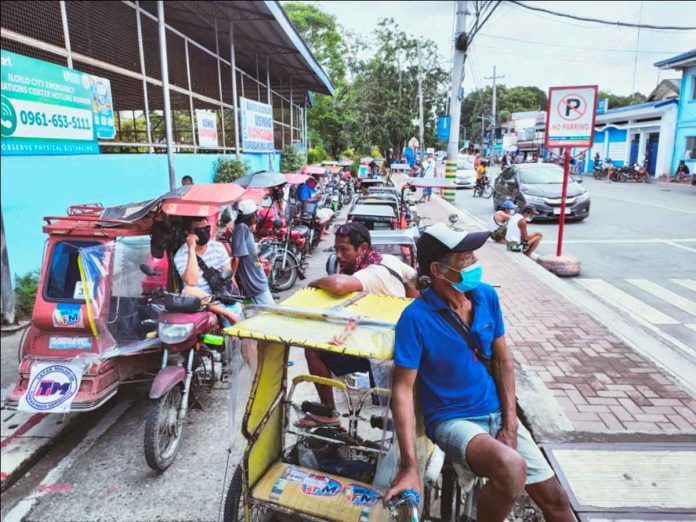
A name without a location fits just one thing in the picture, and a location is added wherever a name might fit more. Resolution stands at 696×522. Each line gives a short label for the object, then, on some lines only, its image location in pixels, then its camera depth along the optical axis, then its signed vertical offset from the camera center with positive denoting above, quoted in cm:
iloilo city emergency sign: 333 +47
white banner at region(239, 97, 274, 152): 1344 +113
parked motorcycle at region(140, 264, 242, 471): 296 -138
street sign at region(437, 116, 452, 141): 1638 +123
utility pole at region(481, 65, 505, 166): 2882 +206
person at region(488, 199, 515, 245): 981 -122
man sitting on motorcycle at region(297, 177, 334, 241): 963 -74
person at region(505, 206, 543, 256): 920 -140
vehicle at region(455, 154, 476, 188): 2428 -52
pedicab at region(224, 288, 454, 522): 201 -131
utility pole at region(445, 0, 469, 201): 1321 +235
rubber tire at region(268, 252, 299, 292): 709 -164
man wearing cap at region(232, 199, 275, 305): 486 -95
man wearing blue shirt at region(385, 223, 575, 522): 191 -94
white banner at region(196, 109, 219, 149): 1119 +85
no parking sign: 705 +70
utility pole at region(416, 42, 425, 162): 2423 +285
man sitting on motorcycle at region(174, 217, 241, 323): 372 -77
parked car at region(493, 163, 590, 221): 1168 -71
